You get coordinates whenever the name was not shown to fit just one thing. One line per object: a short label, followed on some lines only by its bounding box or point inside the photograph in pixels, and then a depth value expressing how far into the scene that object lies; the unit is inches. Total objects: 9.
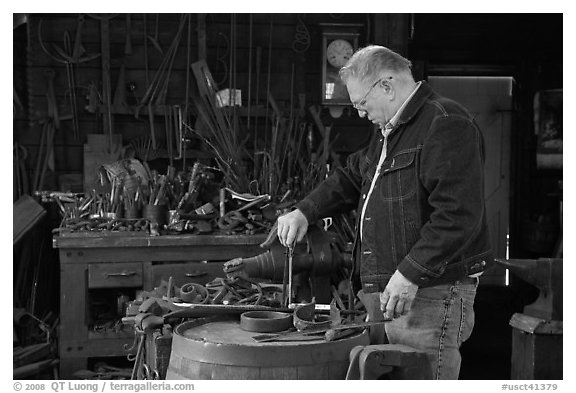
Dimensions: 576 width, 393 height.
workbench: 179.2
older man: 94.7
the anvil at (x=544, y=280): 125.0
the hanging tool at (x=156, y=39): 228.4
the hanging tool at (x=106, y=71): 224.1
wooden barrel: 90.4
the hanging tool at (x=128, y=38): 227.0
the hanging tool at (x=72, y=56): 223.6
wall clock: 231.9
